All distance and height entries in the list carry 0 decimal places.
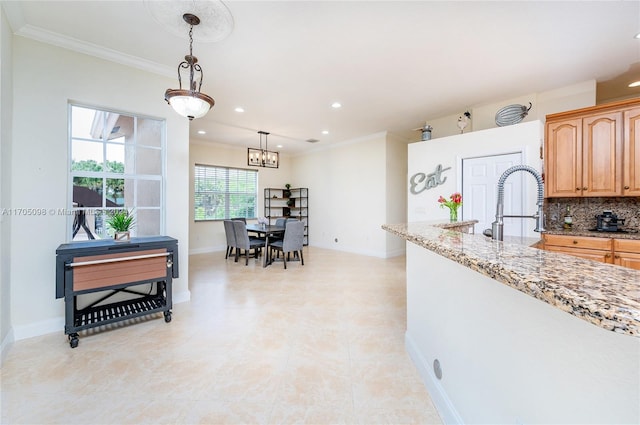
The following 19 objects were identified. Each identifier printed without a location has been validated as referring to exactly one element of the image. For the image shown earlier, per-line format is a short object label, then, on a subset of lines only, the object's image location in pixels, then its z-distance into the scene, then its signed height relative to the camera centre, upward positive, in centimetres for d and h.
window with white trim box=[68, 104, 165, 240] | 271 +47
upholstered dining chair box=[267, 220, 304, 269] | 501 -54
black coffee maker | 303 -12
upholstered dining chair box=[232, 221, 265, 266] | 518 -58
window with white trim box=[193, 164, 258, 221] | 668 +52
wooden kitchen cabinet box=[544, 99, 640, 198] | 279 +70
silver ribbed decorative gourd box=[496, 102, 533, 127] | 349 +135
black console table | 224 -62
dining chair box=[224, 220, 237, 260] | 555 -49
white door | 352 +31
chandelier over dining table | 550 +118
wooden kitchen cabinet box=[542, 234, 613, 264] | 271 -37
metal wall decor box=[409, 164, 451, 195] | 426 +55
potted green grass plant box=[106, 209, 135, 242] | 269 -15
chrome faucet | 175 +1
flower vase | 261 -3
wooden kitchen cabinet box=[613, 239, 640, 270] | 256 -41
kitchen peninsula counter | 53 -38
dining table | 515 -38
